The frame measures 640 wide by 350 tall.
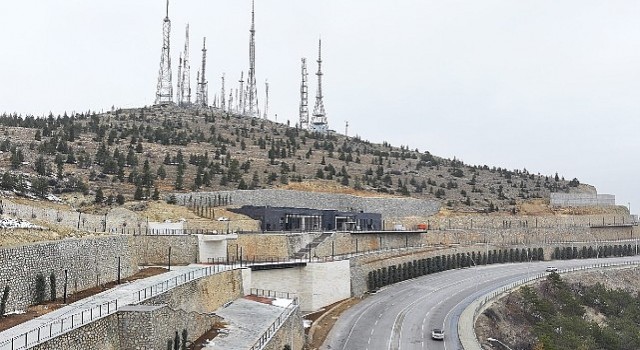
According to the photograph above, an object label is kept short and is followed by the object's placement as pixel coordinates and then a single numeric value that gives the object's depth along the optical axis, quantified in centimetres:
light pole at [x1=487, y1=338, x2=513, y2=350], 4516
